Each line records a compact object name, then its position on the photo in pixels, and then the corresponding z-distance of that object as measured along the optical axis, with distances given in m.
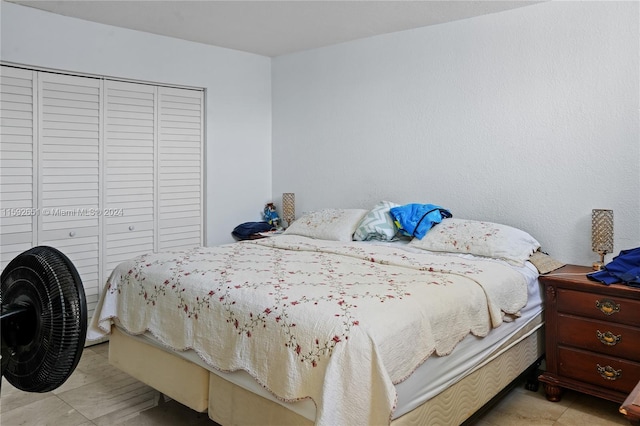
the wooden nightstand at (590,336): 2.38
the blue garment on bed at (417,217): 3.20
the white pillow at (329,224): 3.55
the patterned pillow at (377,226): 3.37
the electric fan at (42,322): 1.04
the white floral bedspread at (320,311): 1.63
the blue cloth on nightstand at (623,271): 2.39
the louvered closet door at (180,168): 3.97
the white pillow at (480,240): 2.77
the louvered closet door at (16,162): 3.16
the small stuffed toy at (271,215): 4.55
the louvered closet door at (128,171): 3.64
